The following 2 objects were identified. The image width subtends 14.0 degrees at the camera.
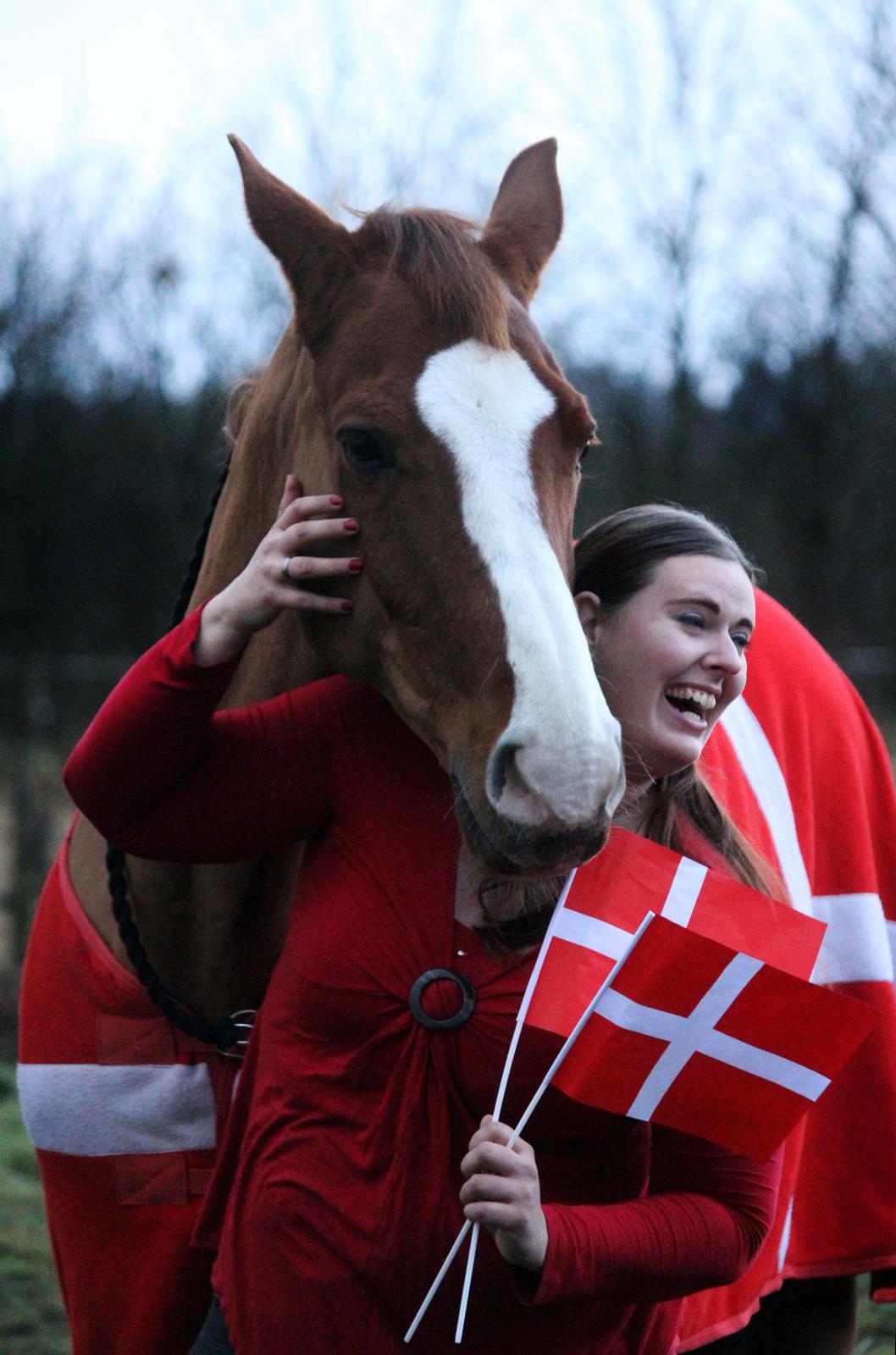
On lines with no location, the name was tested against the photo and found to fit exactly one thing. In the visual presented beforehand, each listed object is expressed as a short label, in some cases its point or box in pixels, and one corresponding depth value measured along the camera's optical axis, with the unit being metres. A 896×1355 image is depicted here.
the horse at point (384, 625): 3.04
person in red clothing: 3.08
